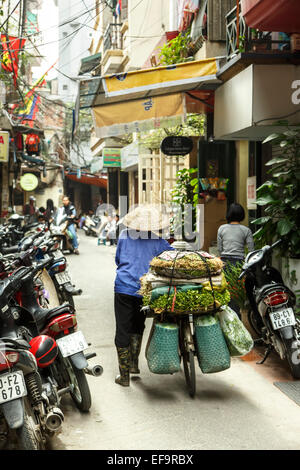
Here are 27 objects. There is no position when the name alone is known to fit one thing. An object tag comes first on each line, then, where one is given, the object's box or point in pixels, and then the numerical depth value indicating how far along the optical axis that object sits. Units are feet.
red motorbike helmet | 13.71
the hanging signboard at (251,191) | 30.32
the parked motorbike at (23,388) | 11.28
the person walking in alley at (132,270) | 18.37
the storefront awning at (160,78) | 28.22
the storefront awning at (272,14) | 20.20
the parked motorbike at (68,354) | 15.23
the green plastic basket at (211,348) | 16.58
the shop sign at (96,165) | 112.84
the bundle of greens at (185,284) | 16.58
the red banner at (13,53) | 52.48
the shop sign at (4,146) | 56.79
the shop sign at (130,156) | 68.08
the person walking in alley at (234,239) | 24.52
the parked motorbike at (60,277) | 27.20
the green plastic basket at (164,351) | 16.43
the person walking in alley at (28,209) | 101.83
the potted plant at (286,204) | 21.12
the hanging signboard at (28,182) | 86.63
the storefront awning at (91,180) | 143.43
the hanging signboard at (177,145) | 36.32
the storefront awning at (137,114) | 31.09
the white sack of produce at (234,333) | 16.99
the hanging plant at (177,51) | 37.27
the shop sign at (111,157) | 85.96
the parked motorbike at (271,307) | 18.25
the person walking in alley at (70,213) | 60.59
